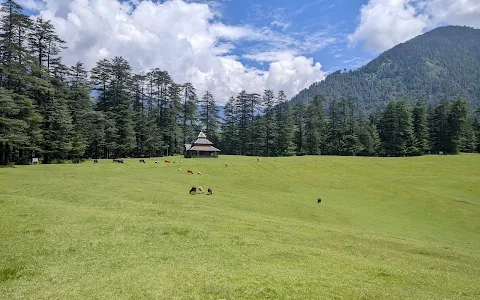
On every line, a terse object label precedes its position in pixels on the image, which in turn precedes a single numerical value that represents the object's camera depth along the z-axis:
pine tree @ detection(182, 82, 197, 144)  96.06
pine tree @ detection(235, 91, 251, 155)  105.25
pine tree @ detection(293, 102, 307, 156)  104.50
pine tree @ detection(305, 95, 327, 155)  101.69
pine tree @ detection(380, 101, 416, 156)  91.62
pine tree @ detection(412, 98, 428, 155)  92.38
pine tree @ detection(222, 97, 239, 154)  106.88
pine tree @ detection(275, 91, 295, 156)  98.56
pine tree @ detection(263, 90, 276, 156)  100.31
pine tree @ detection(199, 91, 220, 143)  106.19
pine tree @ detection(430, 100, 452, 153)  93.12
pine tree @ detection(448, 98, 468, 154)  89.75
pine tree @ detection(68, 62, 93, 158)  58.69
